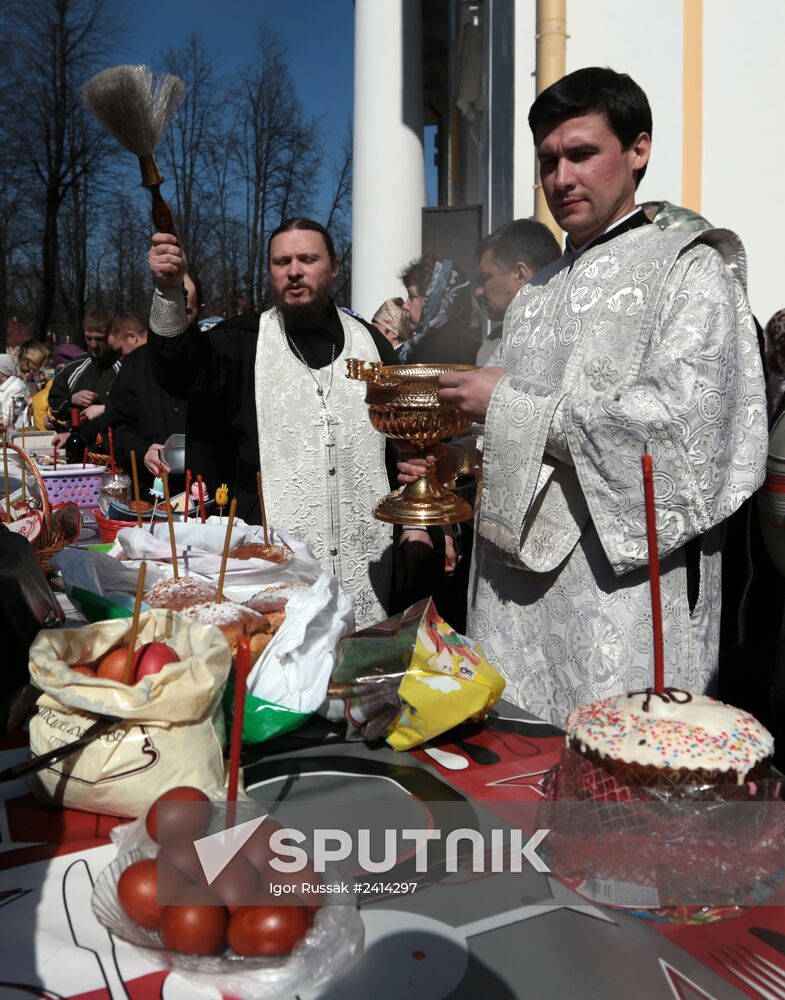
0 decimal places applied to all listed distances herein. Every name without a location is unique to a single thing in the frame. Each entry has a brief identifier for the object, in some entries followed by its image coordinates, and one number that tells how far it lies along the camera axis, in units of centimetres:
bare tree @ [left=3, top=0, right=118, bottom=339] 1991
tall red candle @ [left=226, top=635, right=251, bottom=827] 89
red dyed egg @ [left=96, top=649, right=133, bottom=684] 127
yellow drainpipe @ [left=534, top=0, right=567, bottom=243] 517
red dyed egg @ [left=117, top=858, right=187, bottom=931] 89
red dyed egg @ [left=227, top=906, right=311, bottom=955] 85
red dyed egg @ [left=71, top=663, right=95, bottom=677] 126
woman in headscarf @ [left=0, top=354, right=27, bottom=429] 838
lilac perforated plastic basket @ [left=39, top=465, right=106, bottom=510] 355
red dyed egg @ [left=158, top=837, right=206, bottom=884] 90
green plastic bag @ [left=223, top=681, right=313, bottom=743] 140
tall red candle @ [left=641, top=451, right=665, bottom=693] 94
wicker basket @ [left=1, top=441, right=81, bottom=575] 239
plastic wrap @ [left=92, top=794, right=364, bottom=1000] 85
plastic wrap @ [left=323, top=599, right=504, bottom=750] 137
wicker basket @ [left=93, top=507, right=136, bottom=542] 290
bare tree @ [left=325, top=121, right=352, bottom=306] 2008
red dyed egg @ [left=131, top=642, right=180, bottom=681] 127
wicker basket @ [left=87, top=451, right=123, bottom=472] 392
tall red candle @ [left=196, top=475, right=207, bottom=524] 256
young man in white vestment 172
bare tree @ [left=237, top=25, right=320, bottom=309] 2181
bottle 565
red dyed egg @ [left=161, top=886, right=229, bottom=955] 86
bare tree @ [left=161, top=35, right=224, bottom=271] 2119
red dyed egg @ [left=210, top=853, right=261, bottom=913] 87
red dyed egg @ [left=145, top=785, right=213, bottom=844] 97
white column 829
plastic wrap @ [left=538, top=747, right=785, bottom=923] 86
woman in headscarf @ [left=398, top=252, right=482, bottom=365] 430
